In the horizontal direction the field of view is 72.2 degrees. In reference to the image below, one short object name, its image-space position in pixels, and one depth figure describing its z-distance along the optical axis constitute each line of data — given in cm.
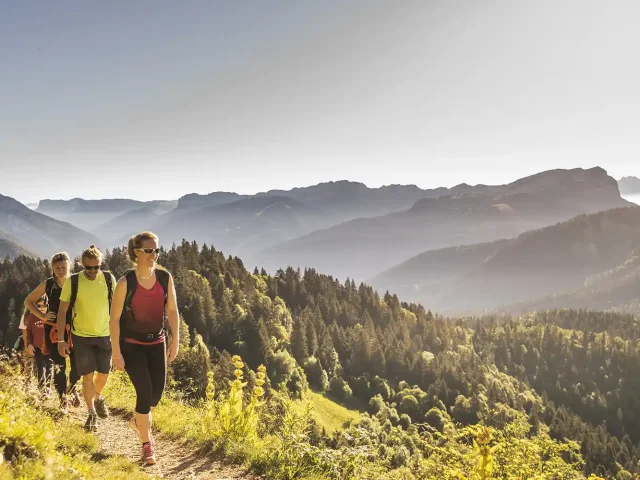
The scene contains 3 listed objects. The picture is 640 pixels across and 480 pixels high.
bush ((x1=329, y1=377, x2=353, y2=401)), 10994
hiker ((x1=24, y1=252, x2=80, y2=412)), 933
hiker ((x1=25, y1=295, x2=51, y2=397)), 984
